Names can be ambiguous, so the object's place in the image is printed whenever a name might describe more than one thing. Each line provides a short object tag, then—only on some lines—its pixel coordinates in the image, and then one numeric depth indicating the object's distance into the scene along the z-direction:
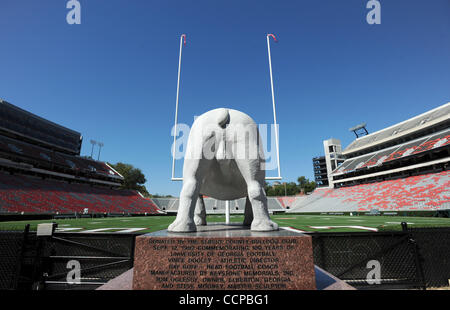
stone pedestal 2.23
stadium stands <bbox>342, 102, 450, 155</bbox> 34.50
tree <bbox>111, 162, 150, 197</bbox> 57.97
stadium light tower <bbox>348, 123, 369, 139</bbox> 60.81
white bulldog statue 2.78
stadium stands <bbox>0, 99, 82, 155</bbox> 33.34
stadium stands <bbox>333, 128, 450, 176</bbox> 29.69
